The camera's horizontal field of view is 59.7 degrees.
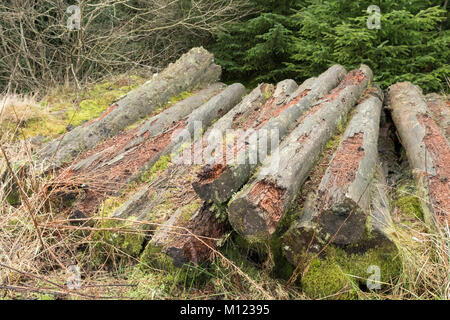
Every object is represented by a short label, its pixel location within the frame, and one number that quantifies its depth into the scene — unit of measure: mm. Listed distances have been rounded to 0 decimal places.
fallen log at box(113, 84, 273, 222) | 3463
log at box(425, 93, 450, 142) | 5047
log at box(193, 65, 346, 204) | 2904
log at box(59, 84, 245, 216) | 3768
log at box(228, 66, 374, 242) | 2729
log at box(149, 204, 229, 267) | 2939
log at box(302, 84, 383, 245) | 2744
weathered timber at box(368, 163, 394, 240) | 2881
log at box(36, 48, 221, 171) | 4531
